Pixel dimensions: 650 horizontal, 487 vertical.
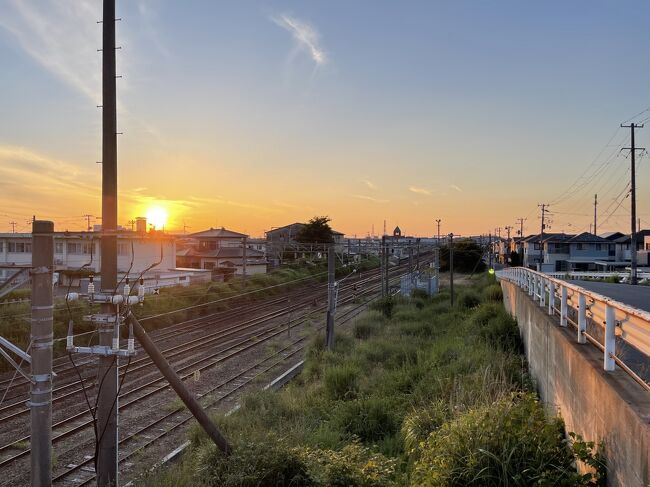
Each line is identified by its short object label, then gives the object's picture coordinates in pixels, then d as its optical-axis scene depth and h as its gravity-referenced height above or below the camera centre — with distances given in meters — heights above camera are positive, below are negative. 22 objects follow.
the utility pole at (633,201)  25.66 +2.90
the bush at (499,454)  4.32 -2.07
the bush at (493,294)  22.73 -2.43
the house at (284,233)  81.91 +2.42
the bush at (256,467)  5.18 -2.60
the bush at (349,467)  5.28 -2.69
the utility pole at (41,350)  3.84 -0.89
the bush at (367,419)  7.86 -3.08
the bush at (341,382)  10.20 -3.19
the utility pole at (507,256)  74.38 -1.50
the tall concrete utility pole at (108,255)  4.72 -0.10
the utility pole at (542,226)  45.53 +2.40
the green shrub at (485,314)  15.21 -2.37
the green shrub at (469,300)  23.98 -2.92
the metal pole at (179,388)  4.66 -1.56
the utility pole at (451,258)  24.92 -0.68
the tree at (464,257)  59.62 -1.37
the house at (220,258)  48.38 -1.41
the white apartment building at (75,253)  35.81 -0.67
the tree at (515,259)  67.29 -1.84
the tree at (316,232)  64.56 +2.01
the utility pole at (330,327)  16.95 -3.02
